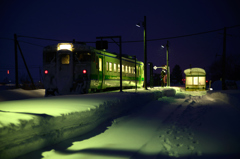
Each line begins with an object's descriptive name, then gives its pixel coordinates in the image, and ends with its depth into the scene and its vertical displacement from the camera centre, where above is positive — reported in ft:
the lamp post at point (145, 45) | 68.69 +10.11
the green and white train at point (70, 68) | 52.54 +2.26
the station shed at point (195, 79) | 105.09 -0.98
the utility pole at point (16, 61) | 79.25 +5.96
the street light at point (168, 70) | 116.76 +3.47
